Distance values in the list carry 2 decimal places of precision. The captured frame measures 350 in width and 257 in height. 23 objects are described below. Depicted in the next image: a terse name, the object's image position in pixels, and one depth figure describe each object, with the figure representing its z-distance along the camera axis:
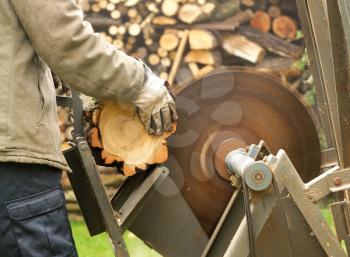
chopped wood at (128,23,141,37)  6.18
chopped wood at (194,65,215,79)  6.04
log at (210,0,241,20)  6.15
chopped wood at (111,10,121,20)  6.18
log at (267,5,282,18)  6.25
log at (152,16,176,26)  6.12
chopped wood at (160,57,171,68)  6.15
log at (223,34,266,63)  6.07
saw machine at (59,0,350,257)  2.64
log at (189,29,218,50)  6.05
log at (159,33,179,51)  6.12
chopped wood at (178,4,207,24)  6.07
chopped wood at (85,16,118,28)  6.18
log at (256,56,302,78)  6.18
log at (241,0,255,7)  6.21
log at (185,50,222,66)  6.08
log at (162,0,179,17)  6.11
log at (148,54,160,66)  6.16
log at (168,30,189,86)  6.06
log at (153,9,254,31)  6.08
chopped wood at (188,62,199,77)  6.11
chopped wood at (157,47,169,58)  6.17
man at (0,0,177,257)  2.34
